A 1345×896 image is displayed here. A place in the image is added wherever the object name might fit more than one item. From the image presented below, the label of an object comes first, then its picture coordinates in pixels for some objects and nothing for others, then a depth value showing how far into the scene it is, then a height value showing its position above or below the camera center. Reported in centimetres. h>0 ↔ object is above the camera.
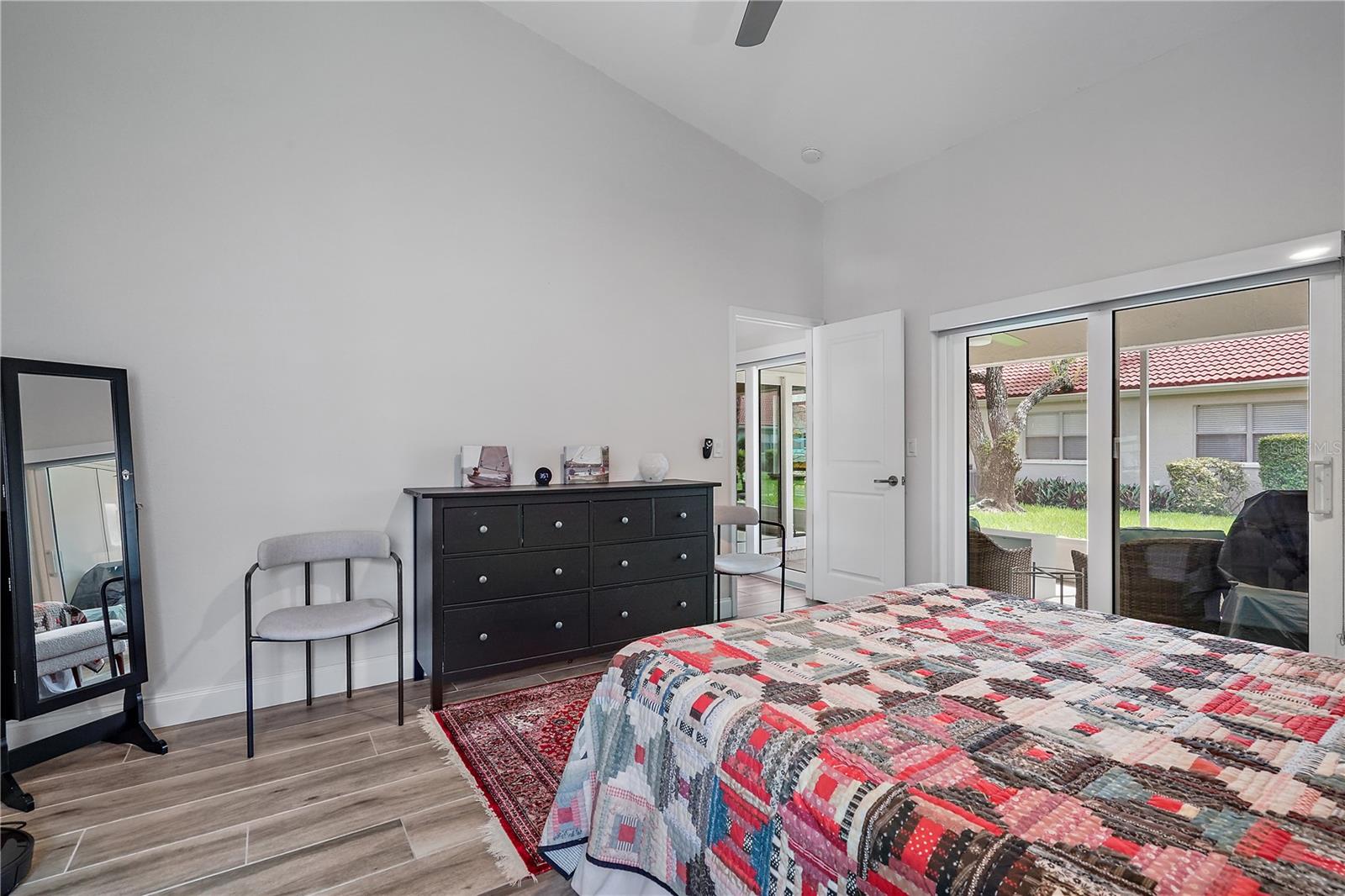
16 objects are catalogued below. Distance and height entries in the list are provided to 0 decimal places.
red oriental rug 191 -122
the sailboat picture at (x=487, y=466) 331 -17
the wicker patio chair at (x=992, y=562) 378 -89
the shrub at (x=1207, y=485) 291 -35
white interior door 419 -25
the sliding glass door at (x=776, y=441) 656 -17
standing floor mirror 221 -41
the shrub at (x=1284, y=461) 272 -23
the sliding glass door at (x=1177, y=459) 270 -23
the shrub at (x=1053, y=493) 348 -43
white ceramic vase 381 -23
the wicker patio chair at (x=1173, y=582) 299 -84
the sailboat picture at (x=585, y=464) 366 -19
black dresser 287 -70
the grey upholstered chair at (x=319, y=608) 250 -73
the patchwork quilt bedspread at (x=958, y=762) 85 -59
